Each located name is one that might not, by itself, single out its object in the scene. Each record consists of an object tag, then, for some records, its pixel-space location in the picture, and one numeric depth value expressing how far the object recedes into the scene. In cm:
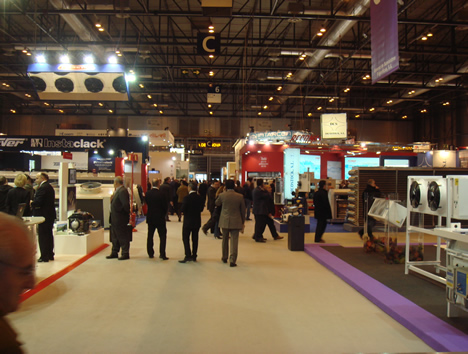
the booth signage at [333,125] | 1405
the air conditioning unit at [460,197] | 464
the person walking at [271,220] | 897
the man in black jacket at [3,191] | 664
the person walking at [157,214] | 704
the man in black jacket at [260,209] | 884
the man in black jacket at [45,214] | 637
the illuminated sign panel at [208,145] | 2653
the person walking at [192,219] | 670
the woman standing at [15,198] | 651
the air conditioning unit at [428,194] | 497
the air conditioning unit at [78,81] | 792
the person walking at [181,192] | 1229
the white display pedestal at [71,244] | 712
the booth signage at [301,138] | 1625
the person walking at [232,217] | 639
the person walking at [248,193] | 1320
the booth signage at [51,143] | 1350
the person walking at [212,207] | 1014
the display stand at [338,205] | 1330
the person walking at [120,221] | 683
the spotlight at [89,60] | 851
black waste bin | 793
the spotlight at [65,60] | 850
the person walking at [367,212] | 792
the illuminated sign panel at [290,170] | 1510
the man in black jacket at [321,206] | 872
